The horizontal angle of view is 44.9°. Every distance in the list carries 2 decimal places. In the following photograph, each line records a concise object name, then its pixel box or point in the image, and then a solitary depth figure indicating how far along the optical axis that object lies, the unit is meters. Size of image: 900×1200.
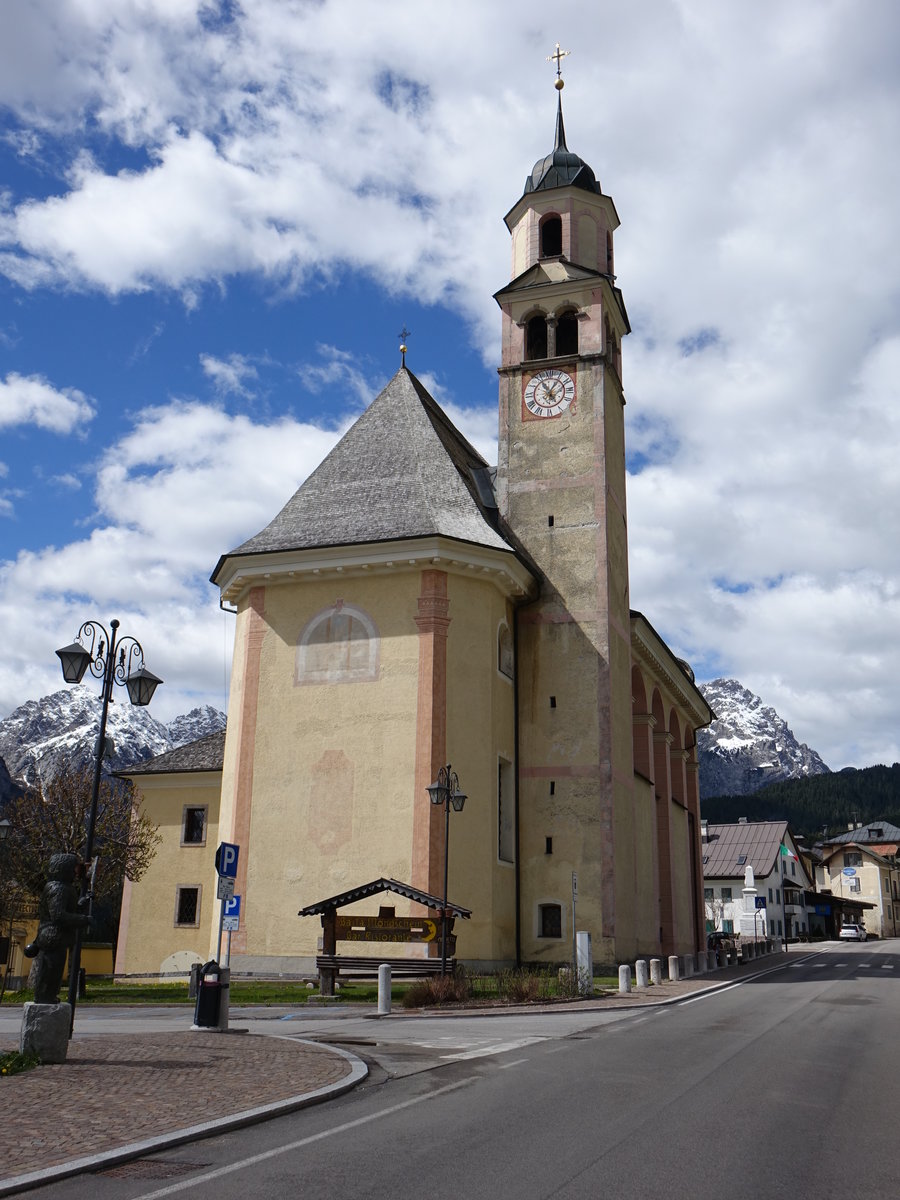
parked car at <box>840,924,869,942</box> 94.31
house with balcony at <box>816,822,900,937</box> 116.25
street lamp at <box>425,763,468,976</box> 23.47
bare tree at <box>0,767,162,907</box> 34.96
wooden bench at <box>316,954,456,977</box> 24.16
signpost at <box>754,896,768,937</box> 80.75
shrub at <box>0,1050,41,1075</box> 11.18
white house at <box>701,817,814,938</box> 89.12
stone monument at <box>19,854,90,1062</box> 11.85
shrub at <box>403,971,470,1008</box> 21.25
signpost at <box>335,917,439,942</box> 24.05
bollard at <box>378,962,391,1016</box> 19.84
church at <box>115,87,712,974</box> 30.28
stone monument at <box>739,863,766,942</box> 76.32
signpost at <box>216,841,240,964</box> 17.06
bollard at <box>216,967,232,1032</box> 15.95
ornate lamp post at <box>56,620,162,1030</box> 16.80
